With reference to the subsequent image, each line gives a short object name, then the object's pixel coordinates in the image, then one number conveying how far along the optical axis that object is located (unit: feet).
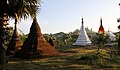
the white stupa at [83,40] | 74.21
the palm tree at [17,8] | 28.78
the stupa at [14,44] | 47.04
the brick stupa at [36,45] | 41.64
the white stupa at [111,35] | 92.61
